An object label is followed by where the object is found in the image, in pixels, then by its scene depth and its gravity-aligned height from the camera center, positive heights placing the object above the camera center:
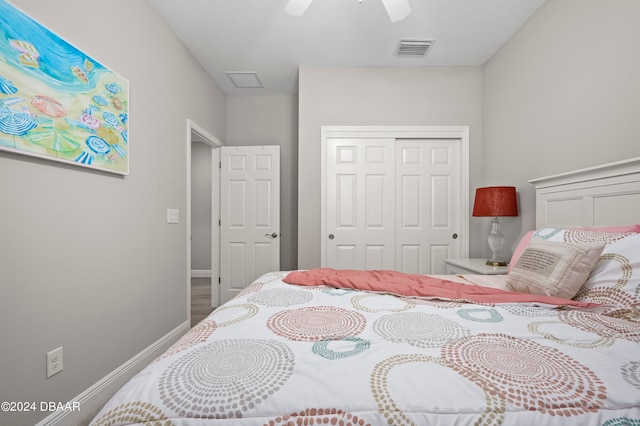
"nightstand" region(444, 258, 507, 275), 2.31 -0.47
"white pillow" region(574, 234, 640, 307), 1.09 -0.26
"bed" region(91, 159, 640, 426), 0.61 -0.40
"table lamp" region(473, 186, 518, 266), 2.47 +0.07
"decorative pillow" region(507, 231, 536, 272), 1.82 -0.20
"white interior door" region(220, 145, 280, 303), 3.62 -0.02
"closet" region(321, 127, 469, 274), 3.21 +0.12
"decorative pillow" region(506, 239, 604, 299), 1.23 -0.25
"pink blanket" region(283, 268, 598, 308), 1.26 -0.38
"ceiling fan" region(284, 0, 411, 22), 1.83 +1.38
